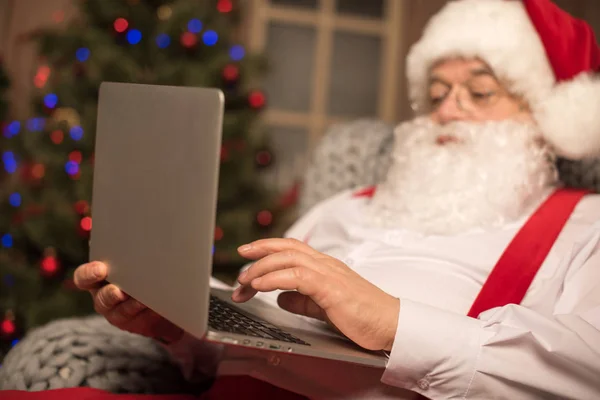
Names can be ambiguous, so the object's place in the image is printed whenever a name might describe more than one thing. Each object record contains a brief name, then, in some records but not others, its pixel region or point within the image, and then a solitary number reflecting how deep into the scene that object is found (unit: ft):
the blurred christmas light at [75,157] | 7.32
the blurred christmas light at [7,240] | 7.48
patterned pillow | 5.59
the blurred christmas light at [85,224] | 7.06
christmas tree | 7.25
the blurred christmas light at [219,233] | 7.58
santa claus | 2.84
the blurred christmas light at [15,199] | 7.61
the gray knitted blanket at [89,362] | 3.59
